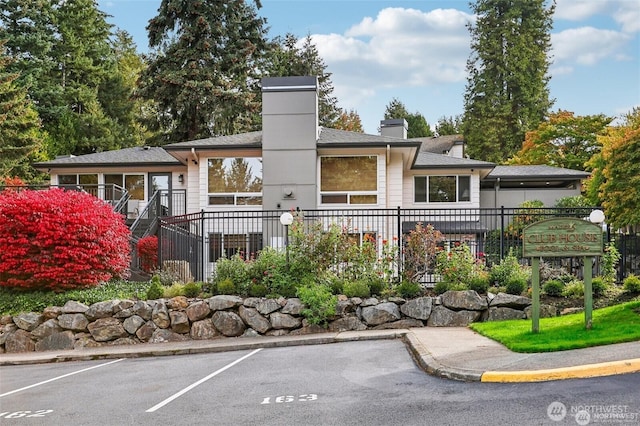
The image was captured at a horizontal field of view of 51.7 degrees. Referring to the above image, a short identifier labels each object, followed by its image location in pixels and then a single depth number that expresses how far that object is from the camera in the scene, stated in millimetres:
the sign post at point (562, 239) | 11695
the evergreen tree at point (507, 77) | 50031
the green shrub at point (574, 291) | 14828
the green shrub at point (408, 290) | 15336
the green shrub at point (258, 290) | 15445
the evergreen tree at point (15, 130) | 37156
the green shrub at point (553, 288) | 14961
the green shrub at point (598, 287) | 14633
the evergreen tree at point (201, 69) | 36531
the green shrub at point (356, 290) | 15266
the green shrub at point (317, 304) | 14875
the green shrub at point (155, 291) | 15727
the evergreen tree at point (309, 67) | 49750
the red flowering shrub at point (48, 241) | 15641
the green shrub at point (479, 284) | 15312
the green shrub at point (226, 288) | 15633
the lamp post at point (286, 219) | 15133
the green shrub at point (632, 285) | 14232
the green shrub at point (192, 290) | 15867
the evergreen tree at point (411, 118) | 68250
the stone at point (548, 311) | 14383
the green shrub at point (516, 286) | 15148
